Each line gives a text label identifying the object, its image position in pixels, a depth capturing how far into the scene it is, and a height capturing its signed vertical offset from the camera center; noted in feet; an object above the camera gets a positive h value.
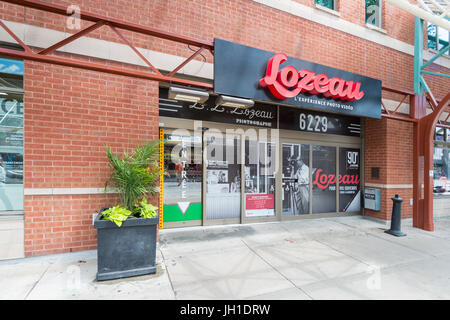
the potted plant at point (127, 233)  10.89 -3.54
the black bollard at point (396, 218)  19.34 -4.77
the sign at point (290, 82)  14.89 +6.02
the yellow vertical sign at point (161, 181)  17.62 -1.53
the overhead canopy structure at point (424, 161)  20.62 +0.15
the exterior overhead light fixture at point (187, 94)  13.51 +4.13
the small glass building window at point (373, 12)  24.45 +16.32
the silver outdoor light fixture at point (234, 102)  14.83 +4.05
